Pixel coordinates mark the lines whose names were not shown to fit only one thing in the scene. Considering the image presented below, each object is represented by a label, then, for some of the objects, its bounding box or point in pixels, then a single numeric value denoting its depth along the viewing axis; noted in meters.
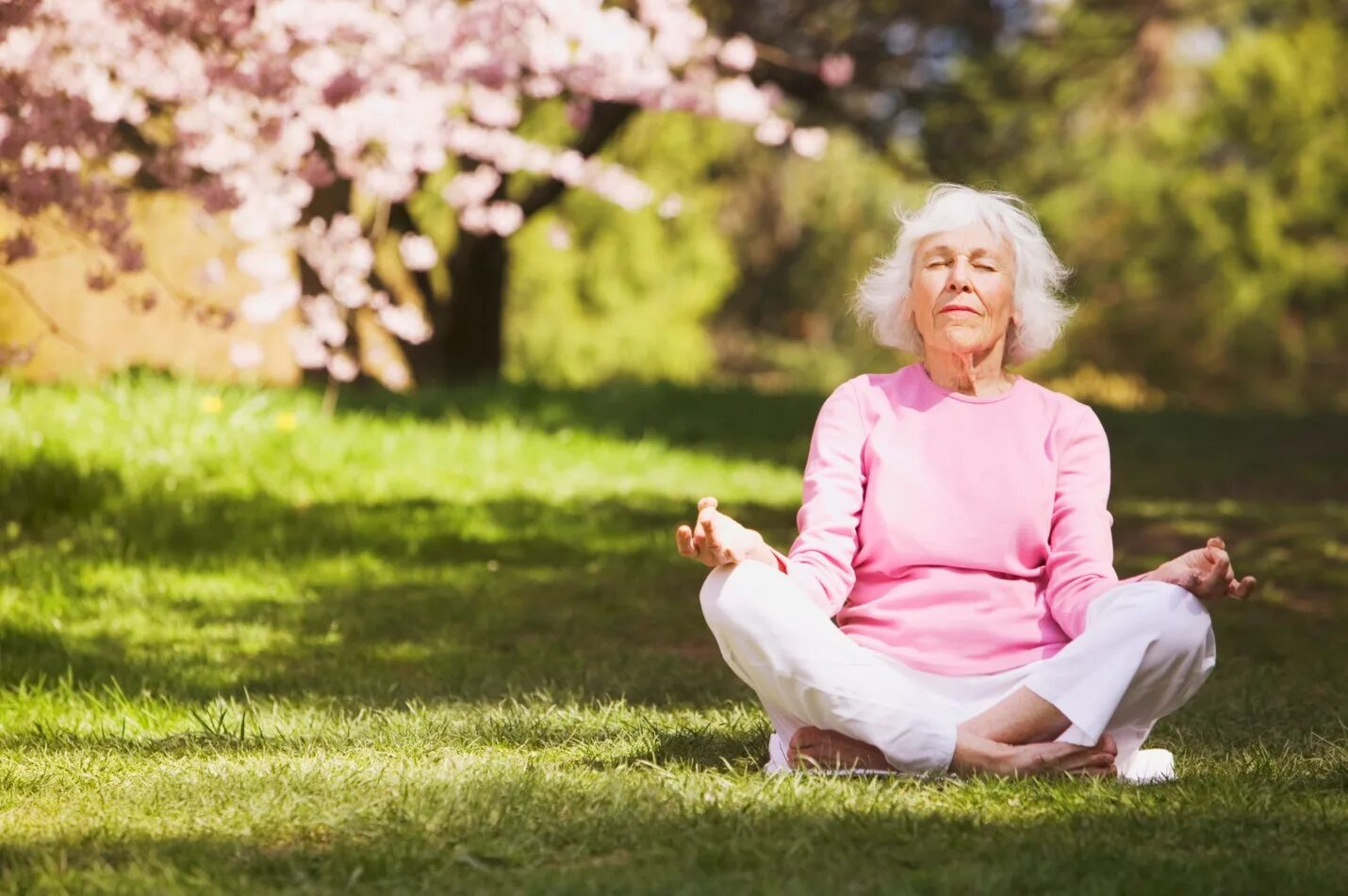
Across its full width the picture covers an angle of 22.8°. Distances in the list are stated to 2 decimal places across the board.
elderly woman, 6.66
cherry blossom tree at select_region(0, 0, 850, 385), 11.49
